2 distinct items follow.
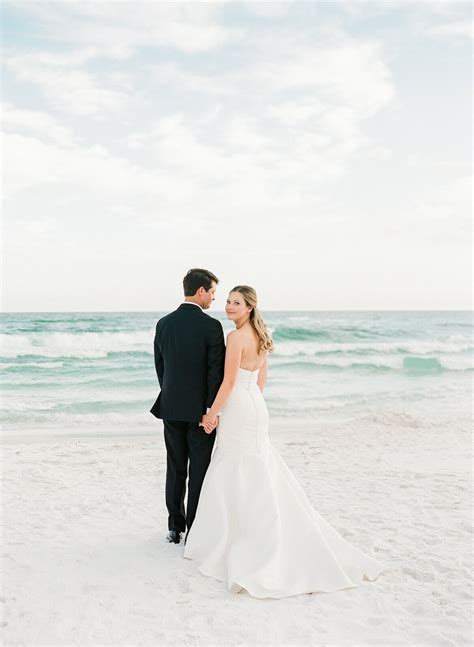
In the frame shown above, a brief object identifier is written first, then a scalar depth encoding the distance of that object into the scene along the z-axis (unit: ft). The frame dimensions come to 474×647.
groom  13.64
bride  11.89
